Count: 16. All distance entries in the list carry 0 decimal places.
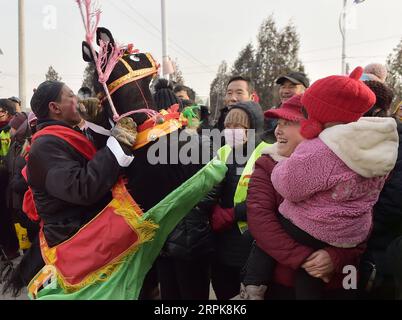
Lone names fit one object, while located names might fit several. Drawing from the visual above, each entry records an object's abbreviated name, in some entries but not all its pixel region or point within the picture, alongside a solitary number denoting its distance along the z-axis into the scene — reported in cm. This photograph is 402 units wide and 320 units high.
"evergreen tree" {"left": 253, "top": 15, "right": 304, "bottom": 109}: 2575
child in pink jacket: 160
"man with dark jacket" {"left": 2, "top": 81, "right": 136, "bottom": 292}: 182
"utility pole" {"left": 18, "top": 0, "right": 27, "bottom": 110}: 1148
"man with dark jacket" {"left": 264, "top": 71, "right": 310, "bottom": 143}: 343
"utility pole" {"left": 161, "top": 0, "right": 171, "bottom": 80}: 1201
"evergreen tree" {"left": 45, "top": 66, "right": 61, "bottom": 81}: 2387
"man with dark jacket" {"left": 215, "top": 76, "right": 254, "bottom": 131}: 369
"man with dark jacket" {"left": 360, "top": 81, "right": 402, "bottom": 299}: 192
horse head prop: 197
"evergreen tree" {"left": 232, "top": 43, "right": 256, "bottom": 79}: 2908
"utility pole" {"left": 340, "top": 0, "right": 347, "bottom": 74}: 1586
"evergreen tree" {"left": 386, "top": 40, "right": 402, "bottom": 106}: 1629
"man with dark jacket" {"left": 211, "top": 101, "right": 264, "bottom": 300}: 252
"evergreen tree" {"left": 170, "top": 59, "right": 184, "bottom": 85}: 2787
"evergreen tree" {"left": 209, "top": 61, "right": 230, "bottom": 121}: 3491
